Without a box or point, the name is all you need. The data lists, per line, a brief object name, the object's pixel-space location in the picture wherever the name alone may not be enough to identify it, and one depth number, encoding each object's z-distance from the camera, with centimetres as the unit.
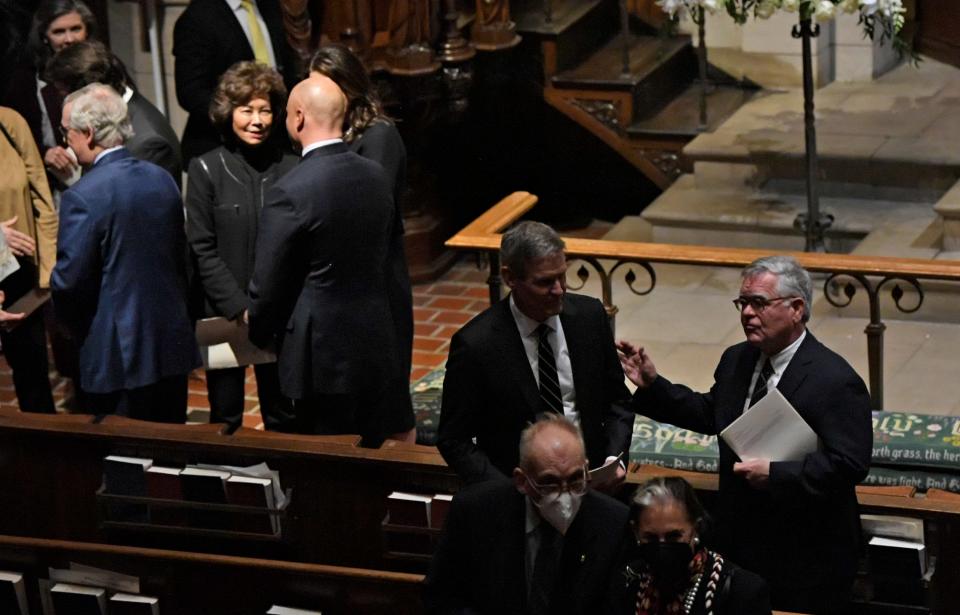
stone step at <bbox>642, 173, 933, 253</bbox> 1595
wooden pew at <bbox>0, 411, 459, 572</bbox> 1028
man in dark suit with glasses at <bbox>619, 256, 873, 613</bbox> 836
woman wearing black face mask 764
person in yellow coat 1261
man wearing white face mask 807
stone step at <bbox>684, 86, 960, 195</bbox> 1634
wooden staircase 1794
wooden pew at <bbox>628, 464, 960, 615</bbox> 889
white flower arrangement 1368
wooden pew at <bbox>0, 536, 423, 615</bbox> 1026
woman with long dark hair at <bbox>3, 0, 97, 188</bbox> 1321
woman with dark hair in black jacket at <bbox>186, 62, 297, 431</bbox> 1116
